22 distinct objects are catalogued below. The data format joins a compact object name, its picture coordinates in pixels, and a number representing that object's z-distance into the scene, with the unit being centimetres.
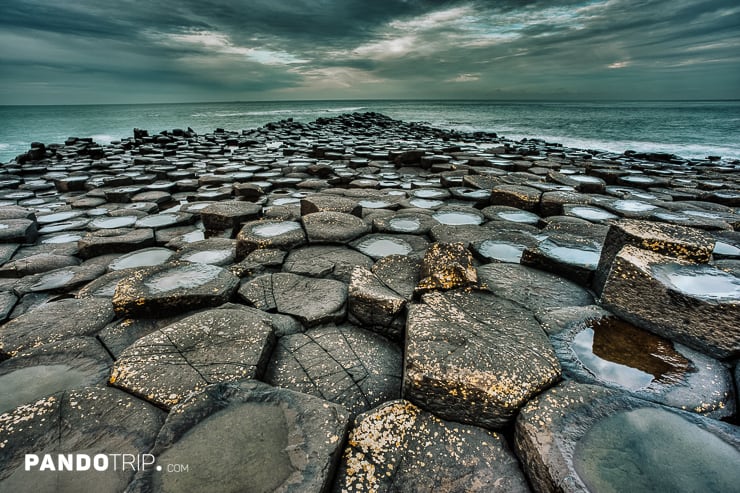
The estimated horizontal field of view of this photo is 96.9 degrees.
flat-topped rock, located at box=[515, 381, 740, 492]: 97
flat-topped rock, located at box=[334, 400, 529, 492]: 107
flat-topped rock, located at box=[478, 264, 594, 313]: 198
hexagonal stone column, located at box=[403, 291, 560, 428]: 125
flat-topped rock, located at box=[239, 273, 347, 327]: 196
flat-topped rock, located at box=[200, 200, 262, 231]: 339
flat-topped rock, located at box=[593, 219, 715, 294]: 189
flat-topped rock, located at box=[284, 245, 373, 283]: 241
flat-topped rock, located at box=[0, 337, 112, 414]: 138
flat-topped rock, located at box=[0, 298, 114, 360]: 168
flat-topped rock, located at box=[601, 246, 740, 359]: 150
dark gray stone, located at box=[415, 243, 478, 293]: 193
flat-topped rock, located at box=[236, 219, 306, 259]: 275
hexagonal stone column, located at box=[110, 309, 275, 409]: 135
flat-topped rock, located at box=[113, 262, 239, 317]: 185
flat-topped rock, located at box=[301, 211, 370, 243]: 285
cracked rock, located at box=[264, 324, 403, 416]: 150
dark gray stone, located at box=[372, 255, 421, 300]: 207
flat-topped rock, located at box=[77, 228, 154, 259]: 289
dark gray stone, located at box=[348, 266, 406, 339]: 183
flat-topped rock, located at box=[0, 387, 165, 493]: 101
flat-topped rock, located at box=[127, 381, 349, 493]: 96
